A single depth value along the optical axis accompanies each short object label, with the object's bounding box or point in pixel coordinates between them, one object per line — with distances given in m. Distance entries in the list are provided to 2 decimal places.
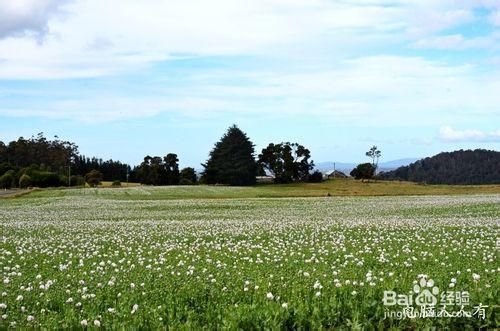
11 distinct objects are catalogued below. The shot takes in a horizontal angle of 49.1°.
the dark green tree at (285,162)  139.75
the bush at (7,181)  123.56
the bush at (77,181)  131.79
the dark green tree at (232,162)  128.00
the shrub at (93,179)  131.61
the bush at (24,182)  118.43
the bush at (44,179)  119.75
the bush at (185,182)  138.00
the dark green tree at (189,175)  144.38
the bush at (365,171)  141.38
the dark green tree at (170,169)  140.38
